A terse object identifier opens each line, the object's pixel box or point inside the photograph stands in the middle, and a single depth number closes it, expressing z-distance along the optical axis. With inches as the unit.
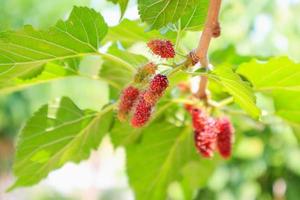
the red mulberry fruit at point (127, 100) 17.0
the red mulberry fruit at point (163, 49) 15.3
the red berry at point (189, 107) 19.0
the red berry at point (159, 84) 15.3
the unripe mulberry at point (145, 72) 16.0
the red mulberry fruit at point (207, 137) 18.3
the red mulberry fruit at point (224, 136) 19.3
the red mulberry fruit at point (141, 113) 15.9
